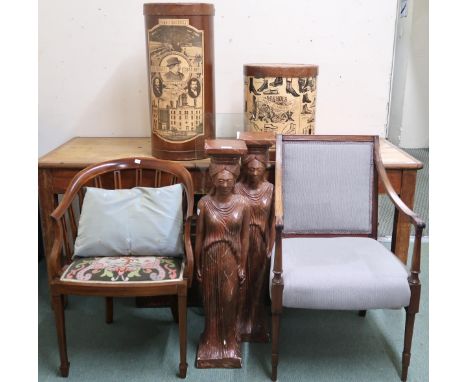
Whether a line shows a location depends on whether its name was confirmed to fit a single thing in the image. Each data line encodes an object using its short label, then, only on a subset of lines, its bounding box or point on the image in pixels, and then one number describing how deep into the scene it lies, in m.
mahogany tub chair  1.70
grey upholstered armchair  1.65
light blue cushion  1.83
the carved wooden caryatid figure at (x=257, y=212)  1.87
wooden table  2.03
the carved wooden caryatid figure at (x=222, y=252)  1.75
